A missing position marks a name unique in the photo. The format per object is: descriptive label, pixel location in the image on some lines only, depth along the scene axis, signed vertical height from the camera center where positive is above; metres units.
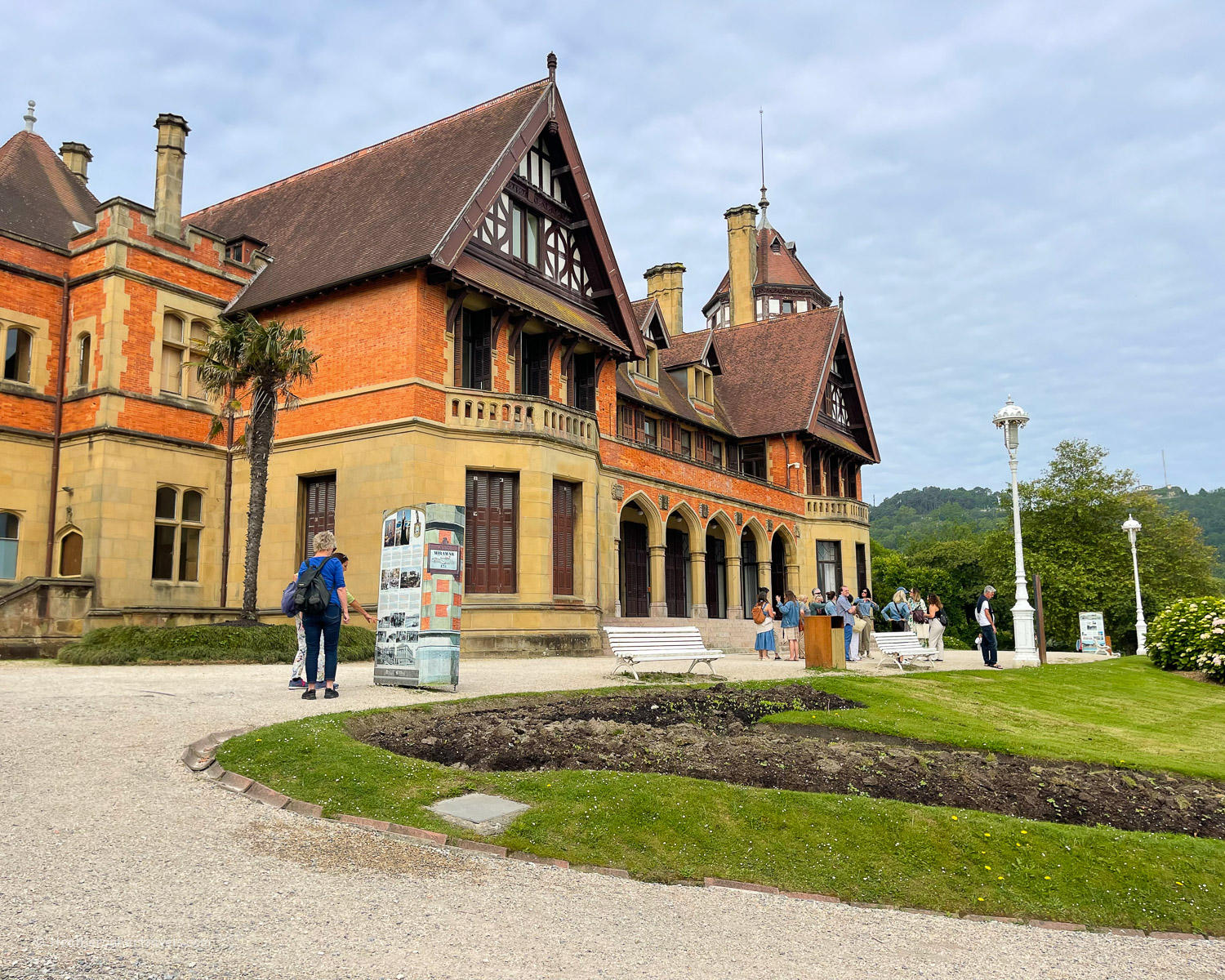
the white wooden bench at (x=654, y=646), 15.31 -0.62
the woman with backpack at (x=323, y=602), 10.88 +0.12
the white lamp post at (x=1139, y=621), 33.41 -0.70
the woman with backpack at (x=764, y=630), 23.19 -0.59
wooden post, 21.33 -0.61
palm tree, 19.36 +4.88
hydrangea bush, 22.61 -0.90
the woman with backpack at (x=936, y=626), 26.92 -0.62
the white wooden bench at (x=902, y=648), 20.44 -0.93
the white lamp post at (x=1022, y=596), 21.36 +0.15
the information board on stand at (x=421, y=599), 12.24 +0.17
